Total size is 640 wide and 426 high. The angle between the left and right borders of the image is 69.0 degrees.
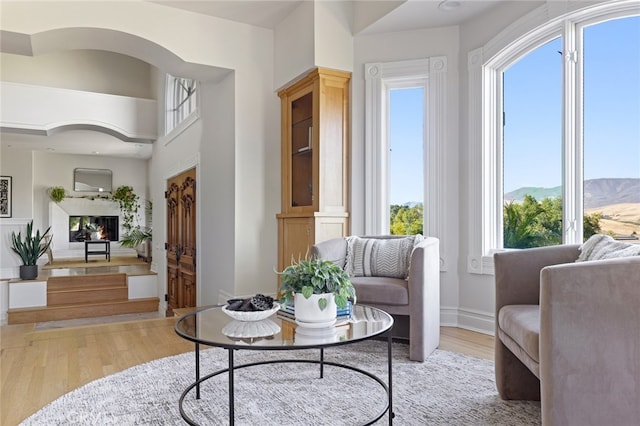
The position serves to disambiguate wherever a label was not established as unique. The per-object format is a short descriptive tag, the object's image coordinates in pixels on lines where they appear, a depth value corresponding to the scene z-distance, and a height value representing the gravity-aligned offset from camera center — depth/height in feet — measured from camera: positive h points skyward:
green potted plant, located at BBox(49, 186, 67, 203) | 36.88 +1.73
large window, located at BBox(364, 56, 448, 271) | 13.25 +2.15
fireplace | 39.06 -0.91
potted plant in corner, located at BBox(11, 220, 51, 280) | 24.64 -2.13
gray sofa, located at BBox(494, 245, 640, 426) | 5.15 -1.44
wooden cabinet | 13.51 +1.59
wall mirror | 38.73 +3.01
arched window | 9.58 +1.94
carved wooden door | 19.27 -1.15
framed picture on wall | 34.04 +1.47
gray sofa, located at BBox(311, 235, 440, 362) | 9.30 -1.71
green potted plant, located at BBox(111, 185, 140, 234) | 39.63 +1.09
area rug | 6.66 -2.91
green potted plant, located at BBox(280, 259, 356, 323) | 6.29 -1.02
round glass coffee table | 5.45 -1.52
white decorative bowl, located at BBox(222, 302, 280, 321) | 6.40 -1.37
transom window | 20.40 +5.38
